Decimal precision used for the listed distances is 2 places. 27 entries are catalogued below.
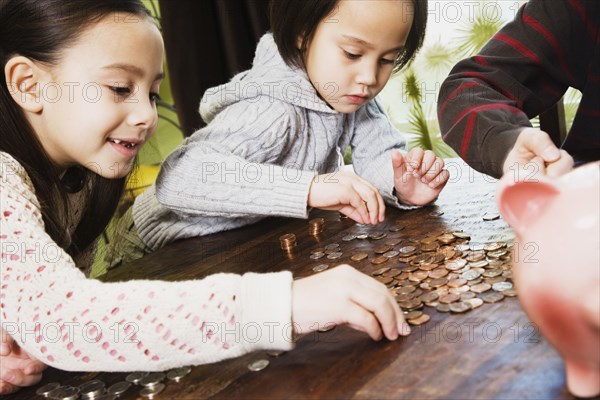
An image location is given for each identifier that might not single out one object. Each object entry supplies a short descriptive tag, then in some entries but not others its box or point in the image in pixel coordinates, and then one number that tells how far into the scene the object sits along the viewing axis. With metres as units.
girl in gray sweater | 1.27
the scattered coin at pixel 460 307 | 0.74
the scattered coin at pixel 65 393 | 0.73
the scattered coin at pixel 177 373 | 0.73
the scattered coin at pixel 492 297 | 0.75
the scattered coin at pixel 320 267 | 0.96
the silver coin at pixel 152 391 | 0.70
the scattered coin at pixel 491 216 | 1.05
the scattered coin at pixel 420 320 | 0.73
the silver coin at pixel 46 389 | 0.77
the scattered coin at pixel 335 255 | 1.01
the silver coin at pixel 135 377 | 0.74
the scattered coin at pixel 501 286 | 0.77
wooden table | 0.59
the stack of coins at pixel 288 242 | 1.10
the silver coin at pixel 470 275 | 0.82
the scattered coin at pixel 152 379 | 0.73
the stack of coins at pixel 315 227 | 1.17
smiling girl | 0.73
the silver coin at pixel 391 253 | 0.96
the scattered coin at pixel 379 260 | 0.94
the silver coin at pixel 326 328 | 0.75
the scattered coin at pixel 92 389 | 0.73
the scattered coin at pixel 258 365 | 0.71
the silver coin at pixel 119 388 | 0.72
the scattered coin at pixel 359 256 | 0.97
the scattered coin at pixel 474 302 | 0.74
